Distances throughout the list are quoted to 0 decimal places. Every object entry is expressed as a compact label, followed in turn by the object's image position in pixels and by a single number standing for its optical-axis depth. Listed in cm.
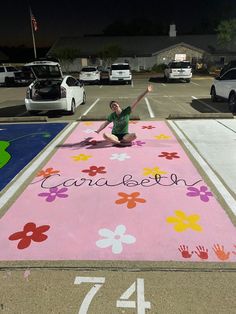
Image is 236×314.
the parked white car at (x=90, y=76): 2149
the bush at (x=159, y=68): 3545
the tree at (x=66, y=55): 4210
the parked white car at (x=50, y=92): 905
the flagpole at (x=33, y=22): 2456
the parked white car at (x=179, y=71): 2034
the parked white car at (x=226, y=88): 974
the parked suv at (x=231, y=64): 1301
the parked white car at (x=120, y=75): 2012
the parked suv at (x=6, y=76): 2098
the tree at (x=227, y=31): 3647
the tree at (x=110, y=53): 4180
